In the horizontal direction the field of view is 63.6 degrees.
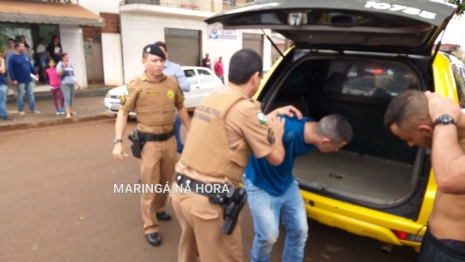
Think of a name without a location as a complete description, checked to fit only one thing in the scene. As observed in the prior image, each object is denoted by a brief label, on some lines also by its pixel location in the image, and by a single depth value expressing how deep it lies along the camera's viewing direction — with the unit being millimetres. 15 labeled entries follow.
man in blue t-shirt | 2379
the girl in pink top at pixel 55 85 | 9016
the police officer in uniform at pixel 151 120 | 3352
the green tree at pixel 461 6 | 8438
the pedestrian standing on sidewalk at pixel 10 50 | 9881
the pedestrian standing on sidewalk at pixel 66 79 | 8836
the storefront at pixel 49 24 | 11109
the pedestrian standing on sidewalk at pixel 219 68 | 17556
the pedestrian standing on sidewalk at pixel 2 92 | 8344
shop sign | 18922
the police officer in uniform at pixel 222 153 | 2041
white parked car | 9109
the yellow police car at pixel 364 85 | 2428
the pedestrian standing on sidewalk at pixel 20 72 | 8916
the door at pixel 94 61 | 14242
